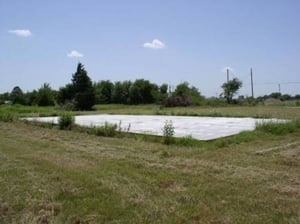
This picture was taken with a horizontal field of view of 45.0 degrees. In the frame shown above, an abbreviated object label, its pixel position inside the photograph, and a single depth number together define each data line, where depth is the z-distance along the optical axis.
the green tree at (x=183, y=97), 40.94
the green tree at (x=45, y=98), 49.41
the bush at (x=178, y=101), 40.59
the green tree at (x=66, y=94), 42.78
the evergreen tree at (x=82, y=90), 40.31
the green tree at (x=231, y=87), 47.16
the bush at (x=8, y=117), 17.56
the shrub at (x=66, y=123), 12.93
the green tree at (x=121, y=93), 54.53
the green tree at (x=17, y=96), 54.47
